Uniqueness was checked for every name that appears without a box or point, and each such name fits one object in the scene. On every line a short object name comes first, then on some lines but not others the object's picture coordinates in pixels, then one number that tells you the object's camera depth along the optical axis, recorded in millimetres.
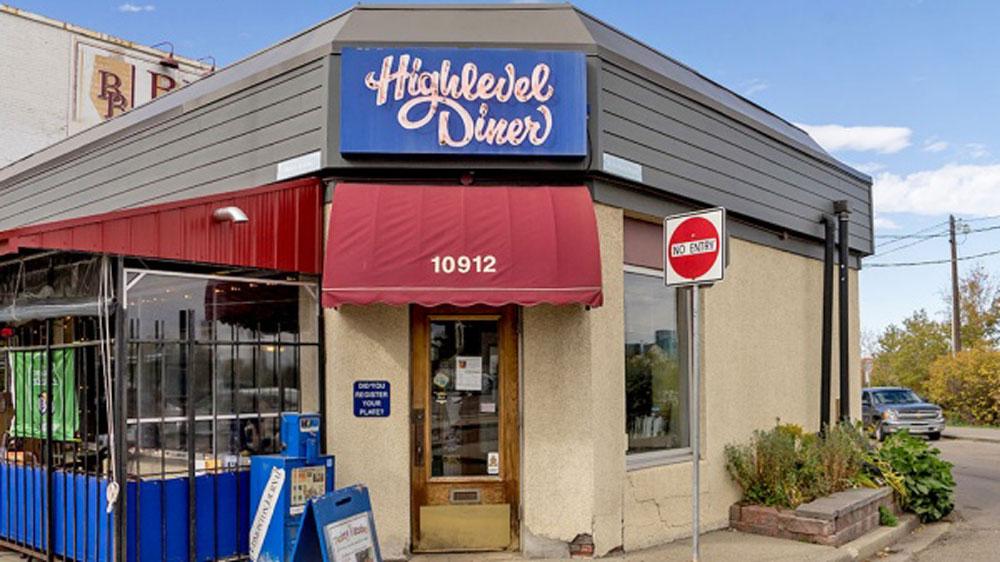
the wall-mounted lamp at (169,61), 23328
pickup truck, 24891
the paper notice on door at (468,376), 8164
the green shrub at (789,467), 9453
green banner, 7875
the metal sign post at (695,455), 6535
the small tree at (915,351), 39997
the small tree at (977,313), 40188
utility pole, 34125
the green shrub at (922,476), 10484
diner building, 7391
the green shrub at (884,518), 9742
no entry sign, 6539
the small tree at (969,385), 30219
